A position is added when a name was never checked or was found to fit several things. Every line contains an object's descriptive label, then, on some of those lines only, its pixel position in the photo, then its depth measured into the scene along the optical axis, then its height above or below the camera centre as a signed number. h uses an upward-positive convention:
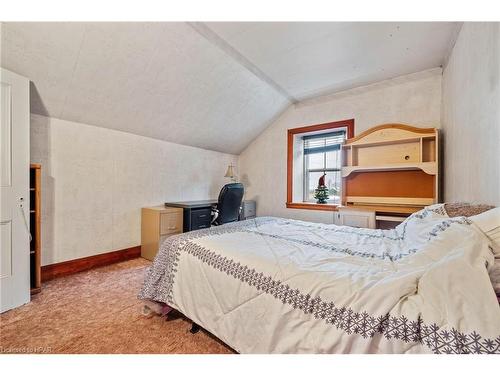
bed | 0.69 -0.43
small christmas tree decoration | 3.61 -0.08
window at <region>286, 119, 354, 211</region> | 3.62 +0.45
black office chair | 2.87 -0.22
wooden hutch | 2.59 +0.18
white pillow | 0.85 -0.16
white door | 1.68 -0.04
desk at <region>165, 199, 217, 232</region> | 3.12 -0.40
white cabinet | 2.72 -0.40
